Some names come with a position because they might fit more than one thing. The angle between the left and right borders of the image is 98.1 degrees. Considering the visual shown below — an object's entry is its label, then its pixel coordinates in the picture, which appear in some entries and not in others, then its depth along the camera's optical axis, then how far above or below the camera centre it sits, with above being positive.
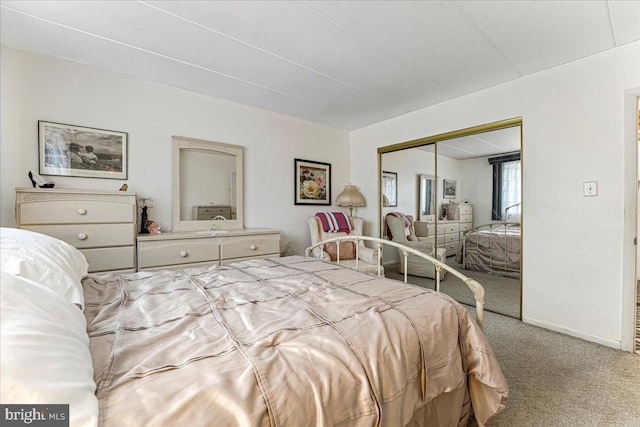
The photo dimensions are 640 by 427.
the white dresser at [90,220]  2.09 -0.07
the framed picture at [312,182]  4.04 +0.44
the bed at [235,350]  0.61 -0.42
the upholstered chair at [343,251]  3.45 -0.51
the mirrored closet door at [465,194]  2.92 +0.22
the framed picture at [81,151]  2.41 +0.55
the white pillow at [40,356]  0.51 -0.31
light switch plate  2.34 +0.20
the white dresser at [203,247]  2.55 -0.37
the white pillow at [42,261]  1.07 -0.21
